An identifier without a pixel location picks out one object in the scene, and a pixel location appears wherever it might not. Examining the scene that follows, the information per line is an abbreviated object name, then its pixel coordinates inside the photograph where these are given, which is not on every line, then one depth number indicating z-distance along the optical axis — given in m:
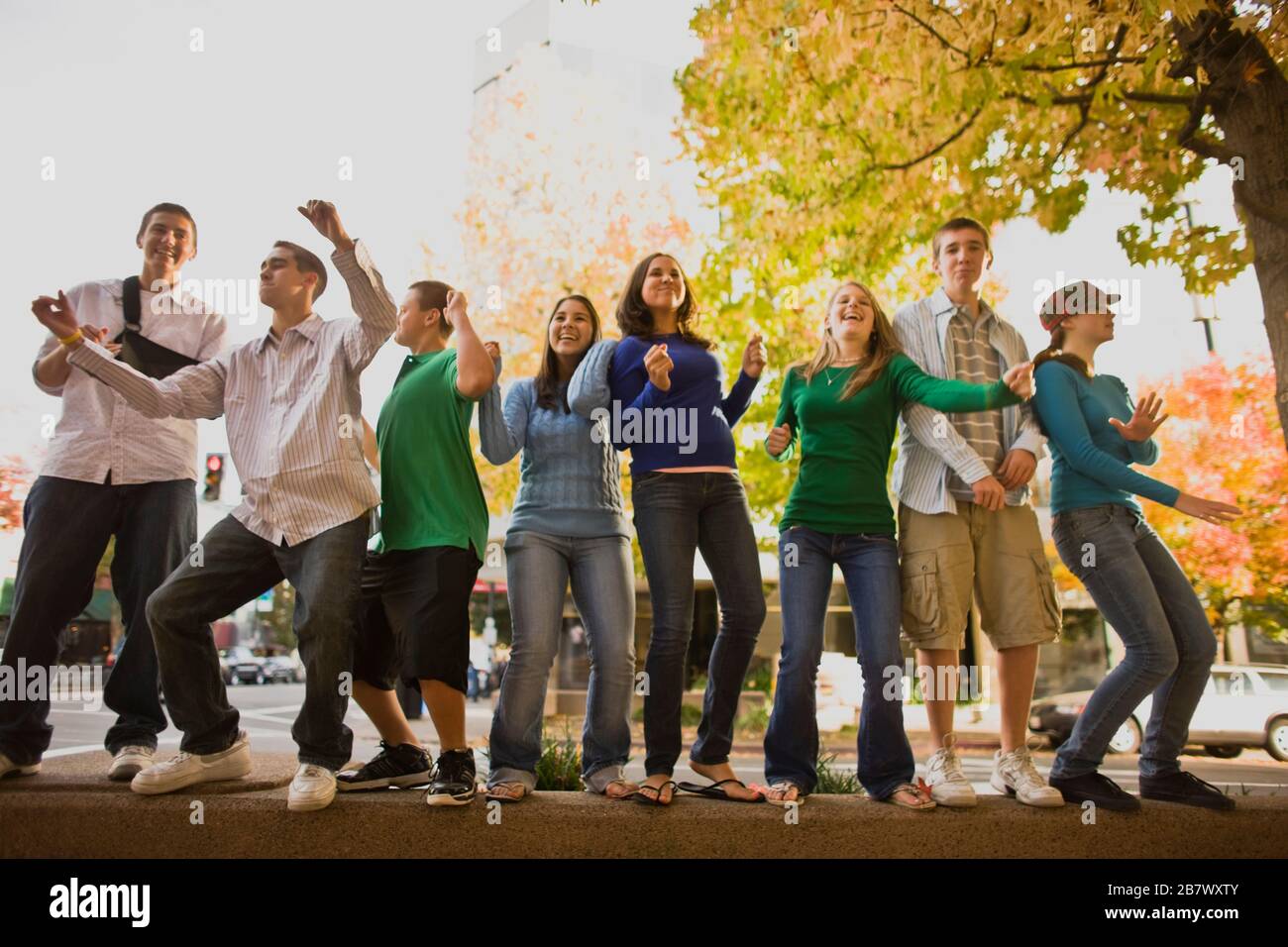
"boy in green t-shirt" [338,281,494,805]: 3.17
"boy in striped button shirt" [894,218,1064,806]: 3.40
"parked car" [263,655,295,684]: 38.26
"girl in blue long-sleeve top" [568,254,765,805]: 3.39
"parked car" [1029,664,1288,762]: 11.59
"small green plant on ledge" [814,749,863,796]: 4.25
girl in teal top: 3.43
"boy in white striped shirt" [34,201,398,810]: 3.10
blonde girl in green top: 3.35
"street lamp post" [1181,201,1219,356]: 13.95
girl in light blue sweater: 3.33
